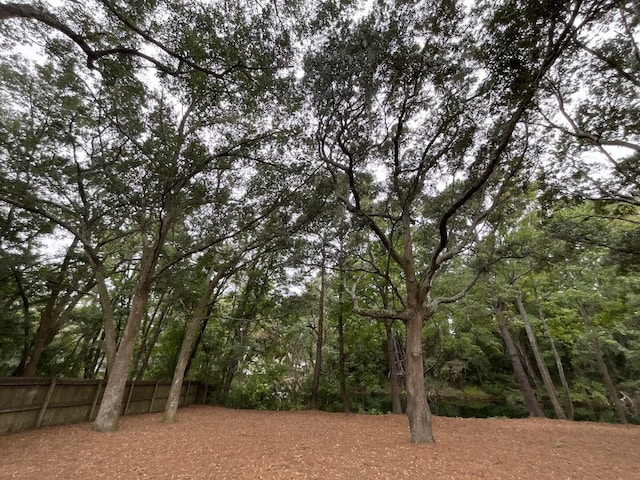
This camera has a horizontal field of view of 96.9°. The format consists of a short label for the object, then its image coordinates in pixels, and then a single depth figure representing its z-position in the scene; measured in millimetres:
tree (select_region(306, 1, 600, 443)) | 4852
